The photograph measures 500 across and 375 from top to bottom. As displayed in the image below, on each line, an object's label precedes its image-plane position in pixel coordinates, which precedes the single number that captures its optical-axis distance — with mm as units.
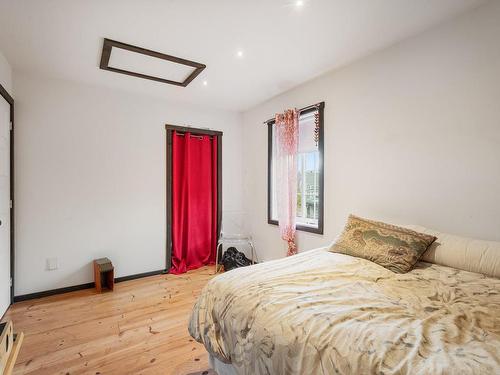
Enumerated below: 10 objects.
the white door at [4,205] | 2287
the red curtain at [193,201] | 3547
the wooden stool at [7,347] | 991
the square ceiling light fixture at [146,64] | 2180
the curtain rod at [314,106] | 2719
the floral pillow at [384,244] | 1633
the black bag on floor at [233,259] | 3516
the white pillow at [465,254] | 1468
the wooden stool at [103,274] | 2791
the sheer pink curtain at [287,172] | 3006
